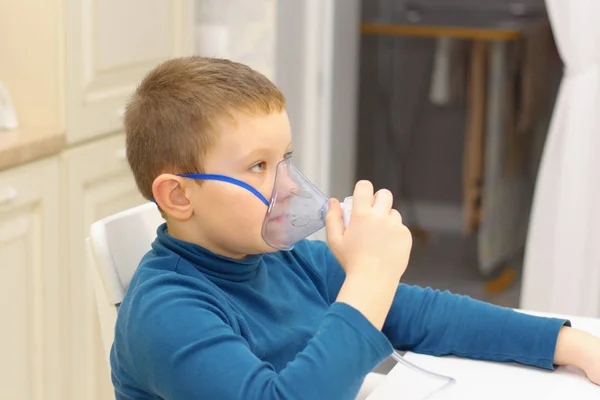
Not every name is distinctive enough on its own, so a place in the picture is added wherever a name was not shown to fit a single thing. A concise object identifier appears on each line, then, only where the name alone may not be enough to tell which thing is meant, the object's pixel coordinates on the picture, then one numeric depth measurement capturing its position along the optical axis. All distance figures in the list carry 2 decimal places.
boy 1.04
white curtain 2.67
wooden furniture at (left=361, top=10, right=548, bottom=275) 4.09
